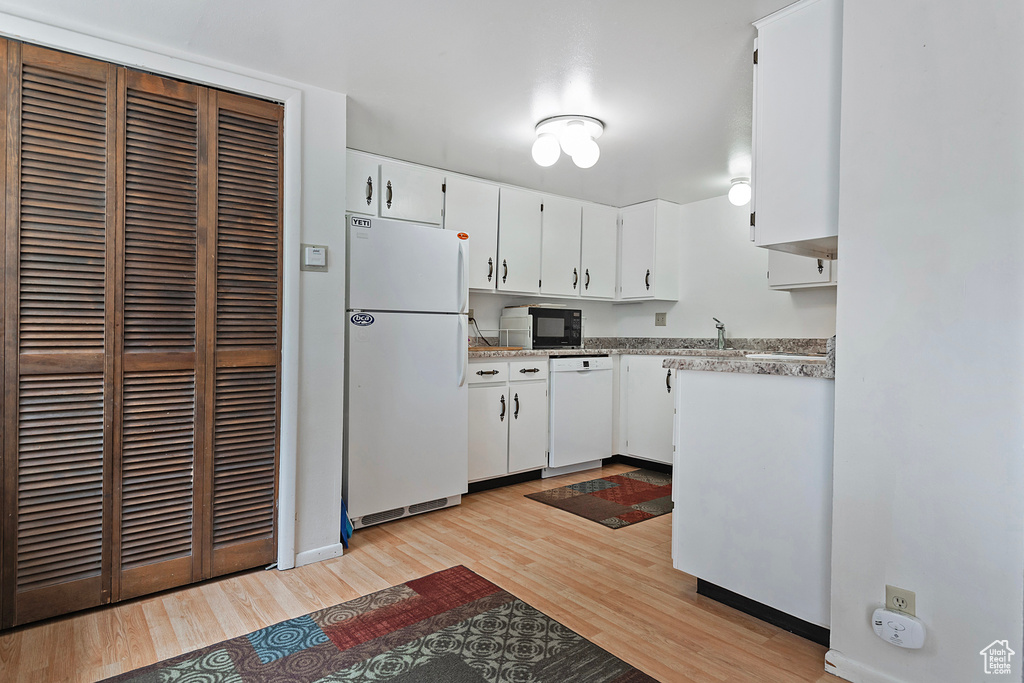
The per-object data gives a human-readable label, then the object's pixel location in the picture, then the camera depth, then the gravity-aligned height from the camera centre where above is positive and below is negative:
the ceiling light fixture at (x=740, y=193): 3.55 +0.97
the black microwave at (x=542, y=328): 4.07 +0.08
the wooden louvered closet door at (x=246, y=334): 2.34 -0.01
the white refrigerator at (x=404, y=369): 2.87 -0.19
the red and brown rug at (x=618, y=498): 3.21 -1.03
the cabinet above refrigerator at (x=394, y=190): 3.34 +0.93
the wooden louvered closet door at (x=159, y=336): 2.14 -0.03
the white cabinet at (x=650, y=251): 4.54 +0.75
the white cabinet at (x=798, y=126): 1.83 +0.76
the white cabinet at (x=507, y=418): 3.59 -0.55
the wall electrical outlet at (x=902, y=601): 1.54 -0.73
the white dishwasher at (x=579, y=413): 4.00 -0.57
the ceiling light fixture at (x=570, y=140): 2.85 +1.05
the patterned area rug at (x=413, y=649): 1.70 -1.06
